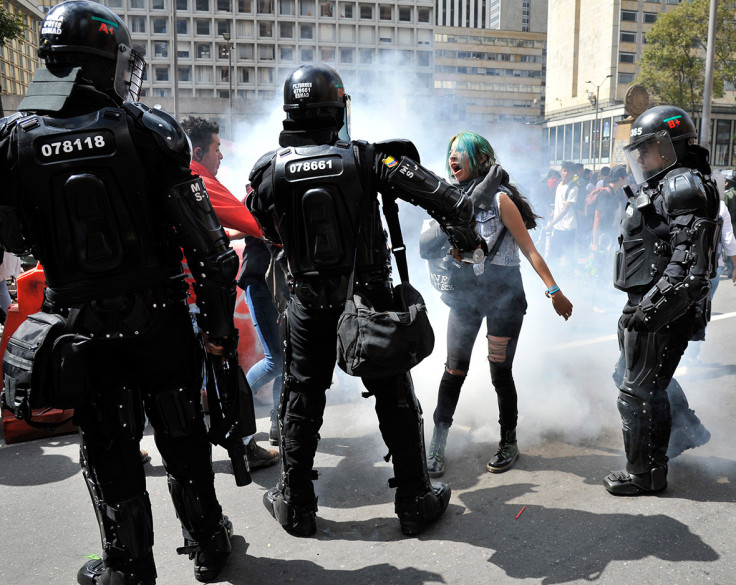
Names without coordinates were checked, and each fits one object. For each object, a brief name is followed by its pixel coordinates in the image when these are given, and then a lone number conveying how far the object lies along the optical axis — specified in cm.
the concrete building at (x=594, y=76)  5591
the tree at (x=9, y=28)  1716
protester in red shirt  379
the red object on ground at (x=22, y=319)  422
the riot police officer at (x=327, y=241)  257
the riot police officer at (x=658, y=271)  290
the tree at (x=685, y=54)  3406
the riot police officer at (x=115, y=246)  212
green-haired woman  347
